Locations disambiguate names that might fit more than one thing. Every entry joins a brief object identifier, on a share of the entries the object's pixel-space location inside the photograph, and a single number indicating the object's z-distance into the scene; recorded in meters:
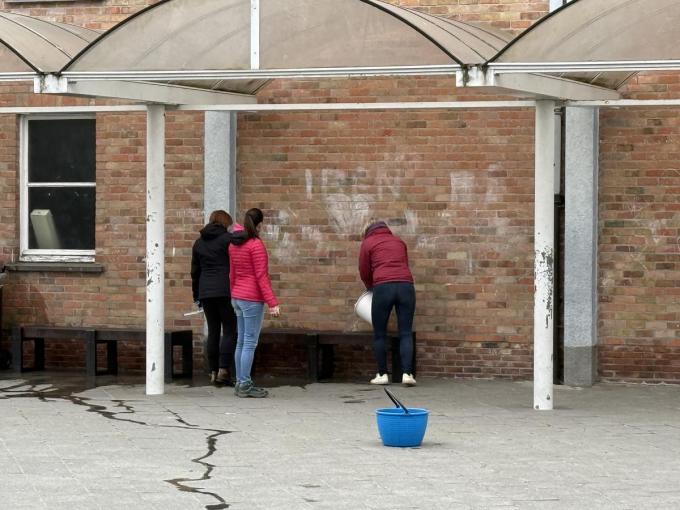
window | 15.59
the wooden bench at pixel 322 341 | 14.33
